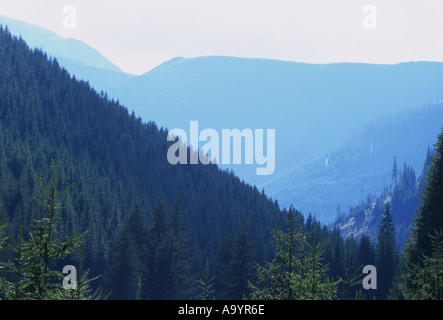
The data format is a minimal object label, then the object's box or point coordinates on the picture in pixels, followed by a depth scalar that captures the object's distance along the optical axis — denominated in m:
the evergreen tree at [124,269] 56.38
